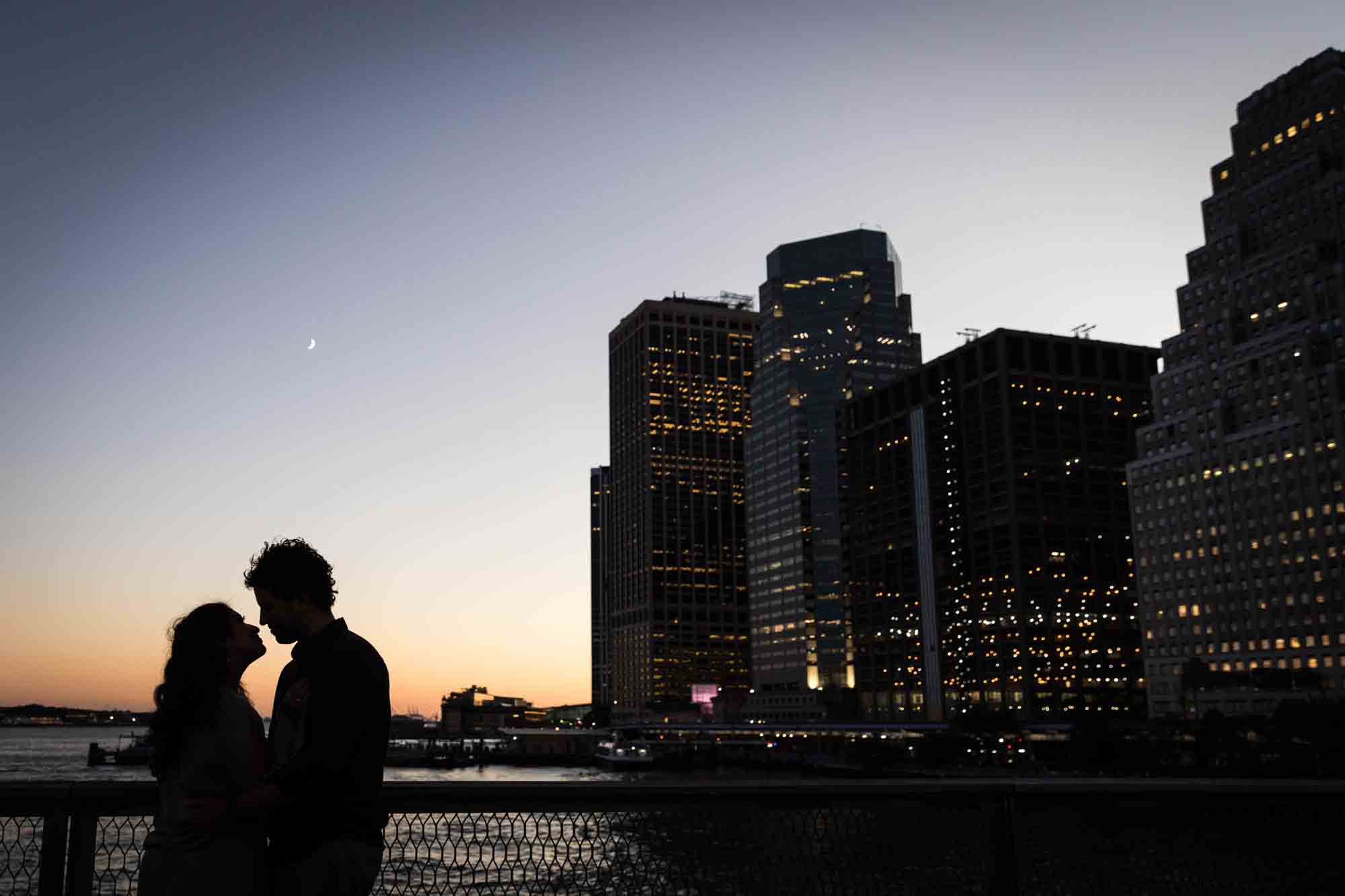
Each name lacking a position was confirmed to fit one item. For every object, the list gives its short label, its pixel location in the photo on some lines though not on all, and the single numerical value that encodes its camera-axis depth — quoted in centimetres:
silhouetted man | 534
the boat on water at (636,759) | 19575
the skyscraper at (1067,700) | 19600
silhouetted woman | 541
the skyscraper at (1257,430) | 14850
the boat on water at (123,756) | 16438
